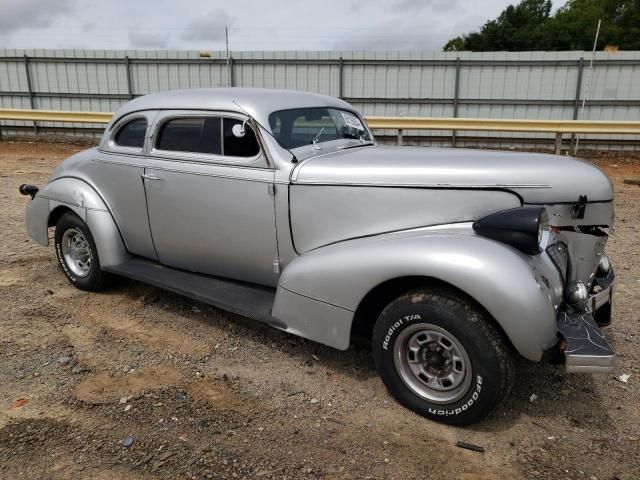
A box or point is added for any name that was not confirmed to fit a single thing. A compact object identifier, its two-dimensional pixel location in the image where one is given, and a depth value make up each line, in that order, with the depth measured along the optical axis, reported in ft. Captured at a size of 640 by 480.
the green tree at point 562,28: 144.46
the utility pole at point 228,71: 48.64
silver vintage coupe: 8.83
